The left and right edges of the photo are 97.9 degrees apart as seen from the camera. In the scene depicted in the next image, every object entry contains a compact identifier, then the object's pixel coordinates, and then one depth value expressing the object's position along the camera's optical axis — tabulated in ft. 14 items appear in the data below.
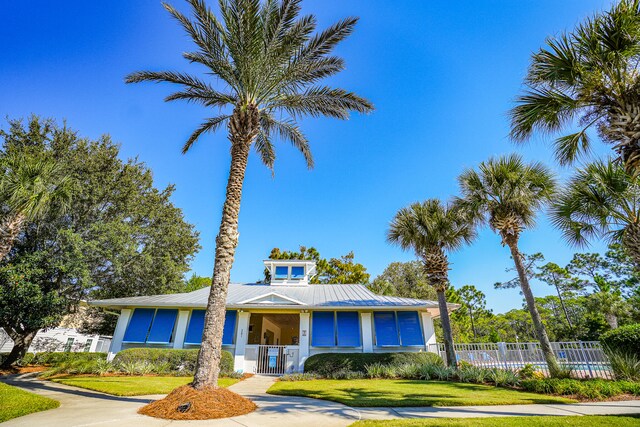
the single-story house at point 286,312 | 48.70
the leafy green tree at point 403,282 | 112.27
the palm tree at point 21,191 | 34.09
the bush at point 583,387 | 24.57
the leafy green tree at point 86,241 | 46.50
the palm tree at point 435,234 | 48.06
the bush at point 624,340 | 34.47
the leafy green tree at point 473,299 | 144.77
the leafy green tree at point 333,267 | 113.19
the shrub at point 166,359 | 42.64
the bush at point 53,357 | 51.31
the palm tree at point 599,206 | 24.88
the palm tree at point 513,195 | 39.50
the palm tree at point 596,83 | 18.47
